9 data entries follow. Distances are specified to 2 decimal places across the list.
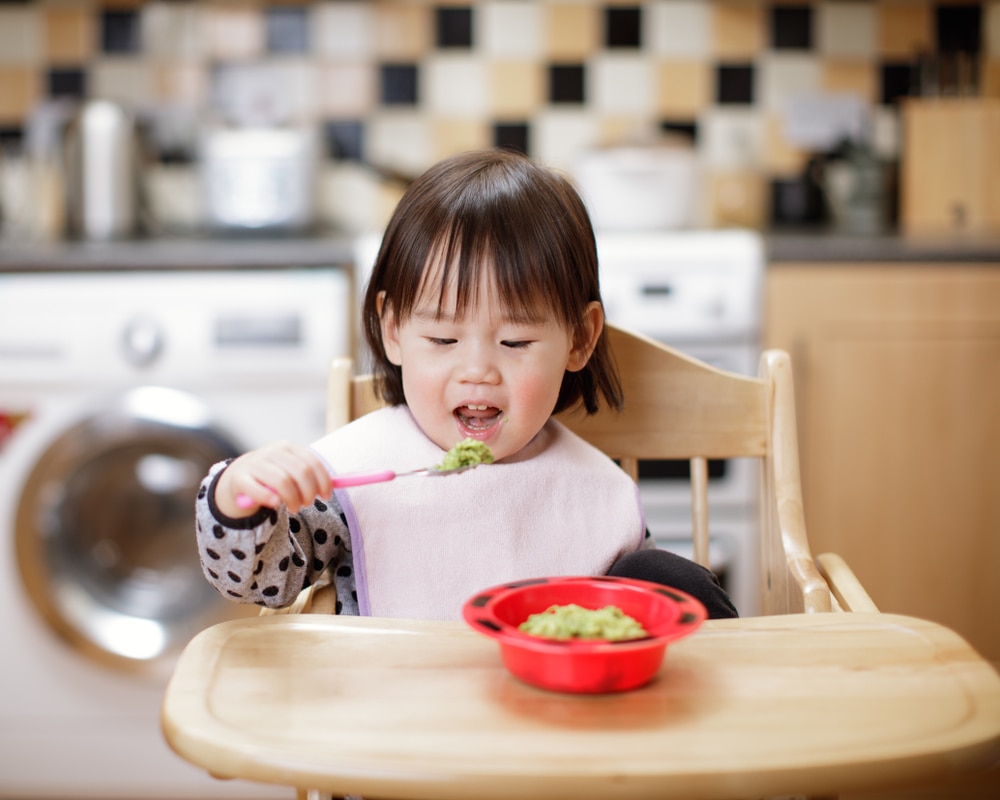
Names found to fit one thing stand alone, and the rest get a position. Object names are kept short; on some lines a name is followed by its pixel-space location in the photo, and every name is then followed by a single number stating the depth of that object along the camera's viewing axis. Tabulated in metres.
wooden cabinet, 2.09
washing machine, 2.06
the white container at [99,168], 2.39
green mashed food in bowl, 0.76
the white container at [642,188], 2.32
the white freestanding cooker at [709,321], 2.09
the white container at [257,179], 2.42
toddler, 1.00
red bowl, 0.72
